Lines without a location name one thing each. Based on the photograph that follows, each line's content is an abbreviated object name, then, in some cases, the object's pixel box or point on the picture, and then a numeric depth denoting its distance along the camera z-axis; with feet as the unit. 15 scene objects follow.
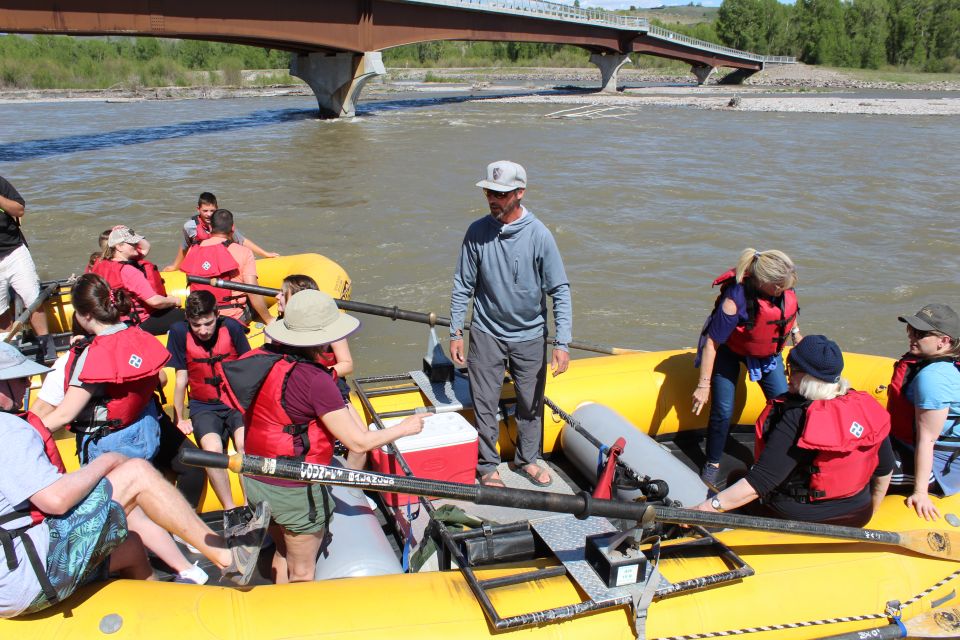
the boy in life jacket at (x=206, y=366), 12.17
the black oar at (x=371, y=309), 15.11
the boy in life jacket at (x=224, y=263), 18.24
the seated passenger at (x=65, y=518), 7.36
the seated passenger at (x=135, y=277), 16.49
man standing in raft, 11.34
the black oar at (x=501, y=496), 7.04
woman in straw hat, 8.82
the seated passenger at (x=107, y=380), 10.20
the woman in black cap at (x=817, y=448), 9.17
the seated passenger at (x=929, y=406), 10.48
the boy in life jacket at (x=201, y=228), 20.76
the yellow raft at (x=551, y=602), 7.86
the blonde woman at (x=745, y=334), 12.44
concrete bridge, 59.21
